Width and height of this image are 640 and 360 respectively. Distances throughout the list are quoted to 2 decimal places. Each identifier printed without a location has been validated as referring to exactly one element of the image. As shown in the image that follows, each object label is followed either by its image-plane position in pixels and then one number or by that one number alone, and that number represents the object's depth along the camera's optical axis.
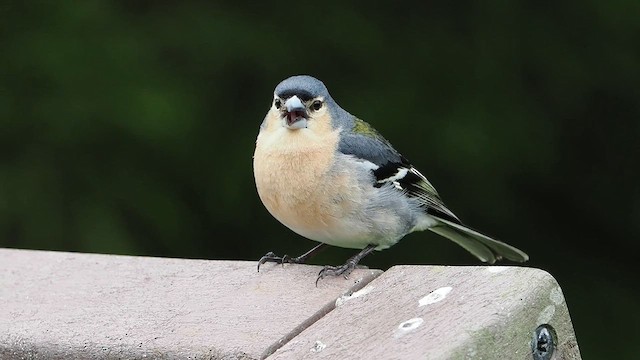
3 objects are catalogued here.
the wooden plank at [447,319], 4.05
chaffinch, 6.07
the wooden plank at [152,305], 4.64
